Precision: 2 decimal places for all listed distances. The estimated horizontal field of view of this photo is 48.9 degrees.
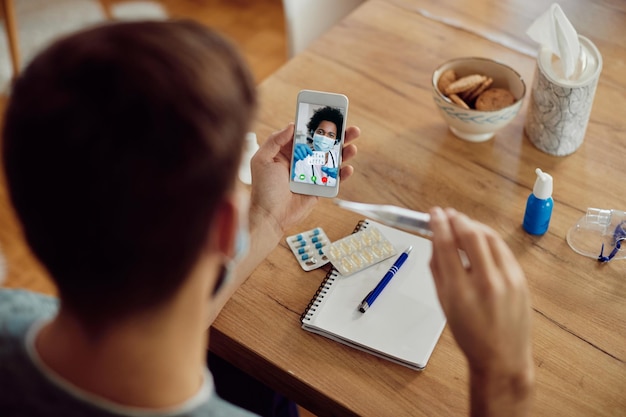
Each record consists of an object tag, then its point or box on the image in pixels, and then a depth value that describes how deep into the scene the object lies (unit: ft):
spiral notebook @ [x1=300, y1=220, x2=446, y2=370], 3.05
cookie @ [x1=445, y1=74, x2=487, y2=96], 3.90
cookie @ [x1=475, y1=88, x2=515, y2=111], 3.88
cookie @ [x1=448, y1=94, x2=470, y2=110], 3.87
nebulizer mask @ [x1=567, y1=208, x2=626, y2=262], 3.43
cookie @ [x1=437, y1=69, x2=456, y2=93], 3.99
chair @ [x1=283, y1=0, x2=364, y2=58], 5.45
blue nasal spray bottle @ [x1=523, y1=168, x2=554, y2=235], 3.39
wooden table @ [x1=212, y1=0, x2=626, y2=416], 2.95
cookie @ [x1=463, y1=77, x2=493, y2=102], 3.94
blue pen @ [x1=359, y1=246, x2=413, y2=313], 3.20
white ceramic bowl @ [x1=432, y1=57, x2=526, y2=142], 3.81
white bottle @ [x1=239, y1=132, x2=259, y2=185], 3.87
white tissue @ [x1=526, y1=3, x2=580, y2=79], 3.65
